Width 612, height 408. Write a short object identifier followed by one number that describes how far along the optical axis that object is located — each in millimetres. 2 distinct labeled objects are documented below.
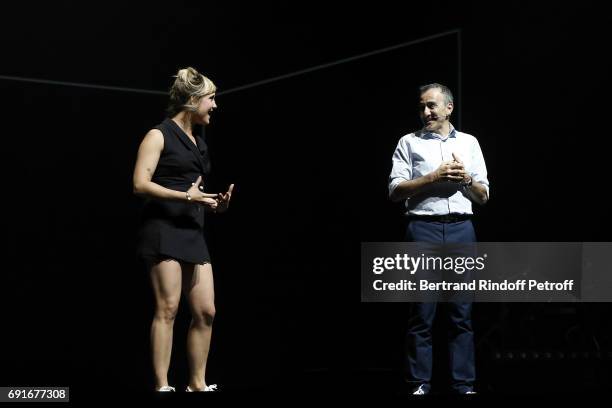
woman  7270
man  7711
